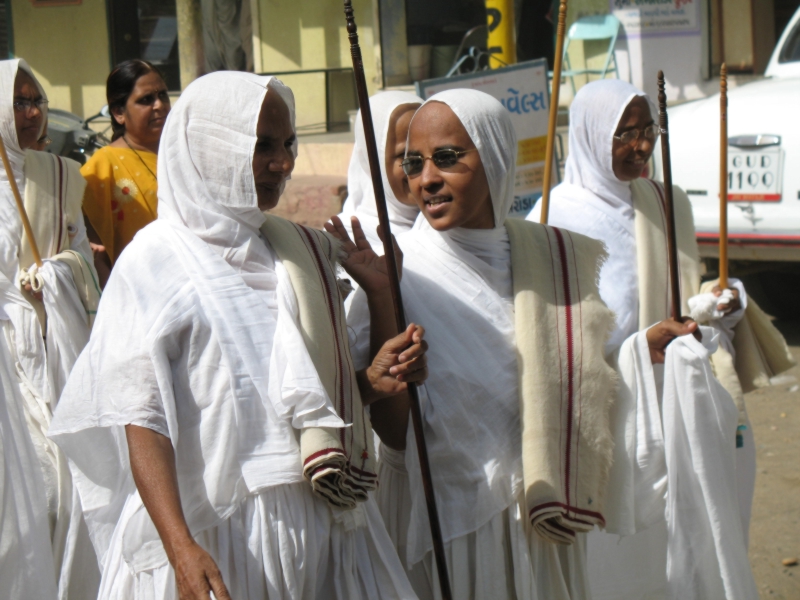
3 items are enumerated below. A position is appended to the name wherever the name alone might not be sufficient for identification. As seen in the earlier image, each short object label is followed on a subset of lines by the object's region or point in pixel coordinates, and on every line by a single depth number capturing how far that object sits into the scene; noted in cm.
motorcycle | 961
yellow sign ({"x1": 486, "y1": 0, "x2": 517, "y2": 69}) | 1004
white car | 652
